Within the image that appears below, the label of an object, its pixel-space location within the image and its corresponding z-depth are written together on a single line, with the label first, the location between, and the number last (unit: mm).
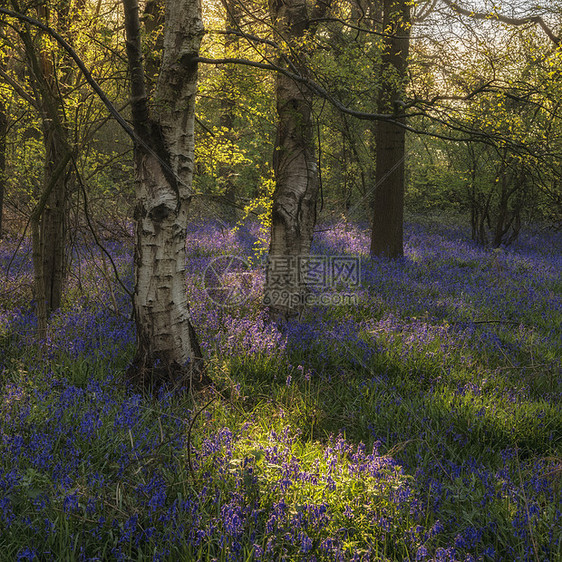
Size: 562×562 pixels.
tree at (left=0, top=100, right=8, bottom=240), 7654
